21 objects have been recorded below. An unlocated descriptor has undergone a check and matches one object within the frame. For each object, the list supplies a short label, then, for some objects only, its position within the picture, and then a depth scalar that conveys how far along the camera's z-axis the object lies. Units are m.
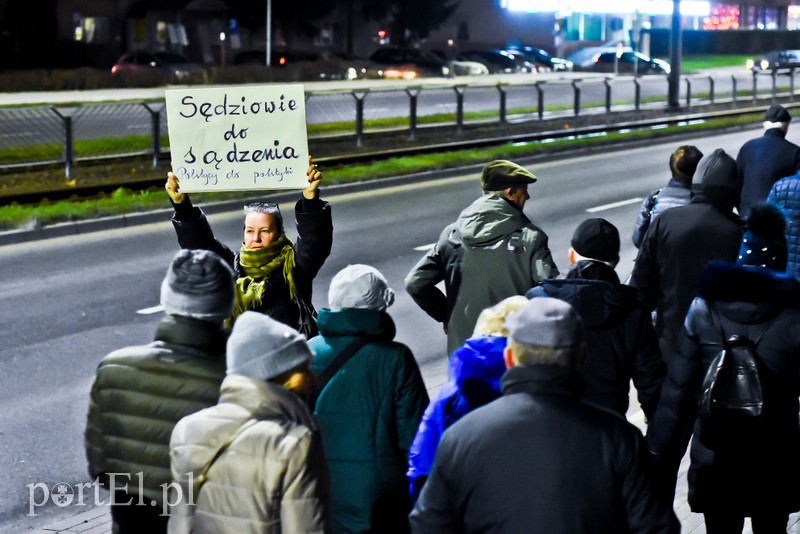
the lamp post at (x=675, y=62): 38.03
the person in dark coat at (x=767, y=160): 10.18
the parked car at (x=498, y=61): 65.56
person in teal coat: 4.41
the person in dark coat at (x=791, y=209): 7.58
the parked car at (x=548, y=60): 68.94
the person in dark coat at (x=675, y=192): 7.70
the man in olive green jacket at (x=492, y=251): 6.06
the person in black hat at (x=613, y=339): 4.89
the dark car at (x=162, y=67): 48.25
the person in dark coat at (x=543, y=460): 3.35
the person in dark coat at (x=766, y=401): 4.91
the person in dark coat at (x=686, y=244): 6.61
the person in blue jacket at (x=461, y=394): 4.11
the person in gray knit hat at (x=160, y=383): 3.97
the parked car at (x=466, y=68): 63.06
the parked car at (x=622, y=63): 65.31
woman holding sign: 5.68
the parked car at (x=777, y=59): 68.26
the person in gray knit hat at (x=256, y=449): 3.36
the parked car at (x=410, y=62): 60.22
